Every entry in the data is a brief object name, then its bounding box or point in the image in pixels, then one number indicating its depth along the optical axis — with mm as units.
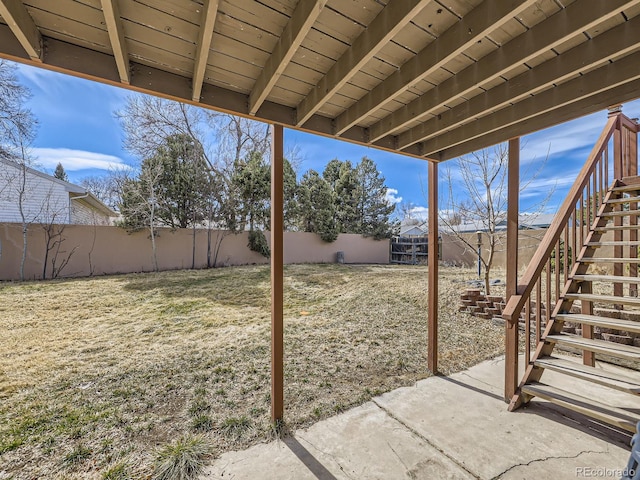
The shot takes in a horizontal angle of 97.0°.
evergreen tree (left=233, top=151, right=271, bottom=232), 9461
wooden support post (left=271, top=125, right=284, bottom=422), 1920
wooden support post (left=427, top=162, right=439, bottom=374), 2656
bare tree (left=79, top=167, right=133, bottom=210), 9125
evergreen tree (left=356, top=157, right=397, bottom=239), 15305
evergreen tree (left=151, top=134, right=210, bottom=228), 9031
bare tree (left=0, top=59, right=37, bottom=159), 6535
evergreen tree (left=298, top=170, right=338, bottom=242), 11977
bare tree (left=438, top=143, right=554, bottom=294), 4965
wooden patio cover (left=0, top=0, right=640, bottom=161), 1167
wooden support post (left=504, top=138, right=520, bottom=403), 2107
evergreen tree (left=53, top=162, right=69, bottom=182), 20959
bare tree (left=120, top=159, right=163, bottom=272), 8094
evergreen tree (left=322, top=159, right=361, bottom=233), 15078
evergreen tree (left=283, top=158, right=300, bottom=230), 10579
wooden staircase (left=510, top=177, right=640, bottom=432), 1774
